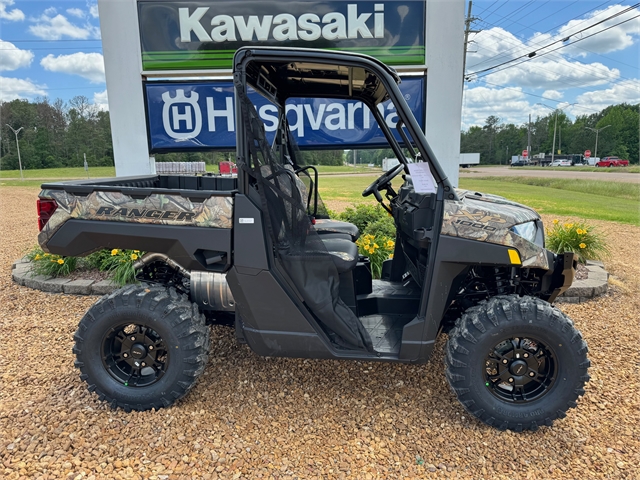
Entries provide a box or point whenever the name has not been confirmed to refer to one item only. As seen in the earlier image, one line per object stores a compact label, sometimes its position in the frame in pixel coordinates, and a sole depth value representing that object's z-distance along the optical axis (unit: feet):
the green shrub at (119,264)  15.23
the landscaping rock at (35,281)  15.84
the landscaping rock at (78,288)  15.37
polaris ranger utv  7.74
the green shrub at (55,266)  16.19
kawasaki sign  17.84
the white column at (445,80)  17.67
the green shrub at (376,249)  14.58
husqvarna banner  18.74
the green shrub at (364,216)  19.36
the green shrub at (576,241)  17.92
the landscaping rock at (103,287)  15.28
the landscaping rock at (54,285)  15.57
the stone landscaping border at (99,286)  15.14
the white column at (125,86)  17.49
